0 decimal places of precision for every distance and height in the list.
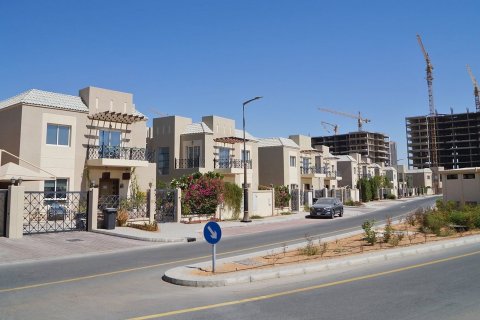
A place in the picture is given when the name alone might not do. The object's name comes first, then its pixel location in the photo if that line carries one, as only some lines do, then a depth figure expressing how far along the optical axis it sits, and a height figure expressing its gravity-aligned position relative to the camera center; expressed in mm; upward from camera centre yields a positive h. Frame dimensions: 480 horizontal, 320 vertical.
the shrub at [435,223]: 17969 -1257
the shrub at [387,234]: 15445 -1468
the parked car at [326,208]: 35375 -1009
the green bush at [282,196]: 39084 +62
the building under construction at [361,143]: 166500 +21657
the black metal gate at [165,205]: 27641 -460
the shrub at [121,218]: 23594 -1091
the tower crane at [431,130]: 164500 +25987
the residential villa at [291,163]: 47500 +4048
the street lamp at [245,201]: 29705 -312
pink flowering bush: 29078 +331
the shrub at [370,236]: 15117 -1472
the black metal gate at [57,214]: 20719 -771
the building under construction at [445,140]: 156250 +21438
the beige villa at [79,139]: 24703 +3897
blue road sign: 10242 -873
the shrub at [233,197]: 31406 +25
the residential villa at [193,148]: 37094 +4572
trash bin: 21703 -1004
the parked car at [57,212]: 21703 -682
